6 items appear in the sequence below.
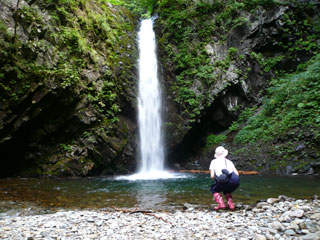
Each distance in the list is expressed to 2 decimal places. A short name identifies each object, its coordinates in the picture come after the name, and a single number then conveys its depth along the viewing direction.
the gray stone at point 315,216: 3.57
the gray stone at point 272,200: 4.83
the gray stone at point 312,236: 2.81
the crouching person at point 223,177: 4.49
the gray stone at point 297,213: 3.71
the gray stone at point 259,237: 2.96
